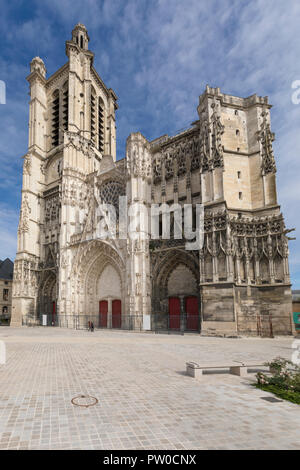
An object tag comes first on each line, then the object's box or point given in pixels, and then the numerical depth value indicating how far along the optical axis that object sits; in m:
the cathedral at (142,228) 18.53
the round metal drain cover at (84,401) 5.21
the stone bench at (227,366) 7.28
